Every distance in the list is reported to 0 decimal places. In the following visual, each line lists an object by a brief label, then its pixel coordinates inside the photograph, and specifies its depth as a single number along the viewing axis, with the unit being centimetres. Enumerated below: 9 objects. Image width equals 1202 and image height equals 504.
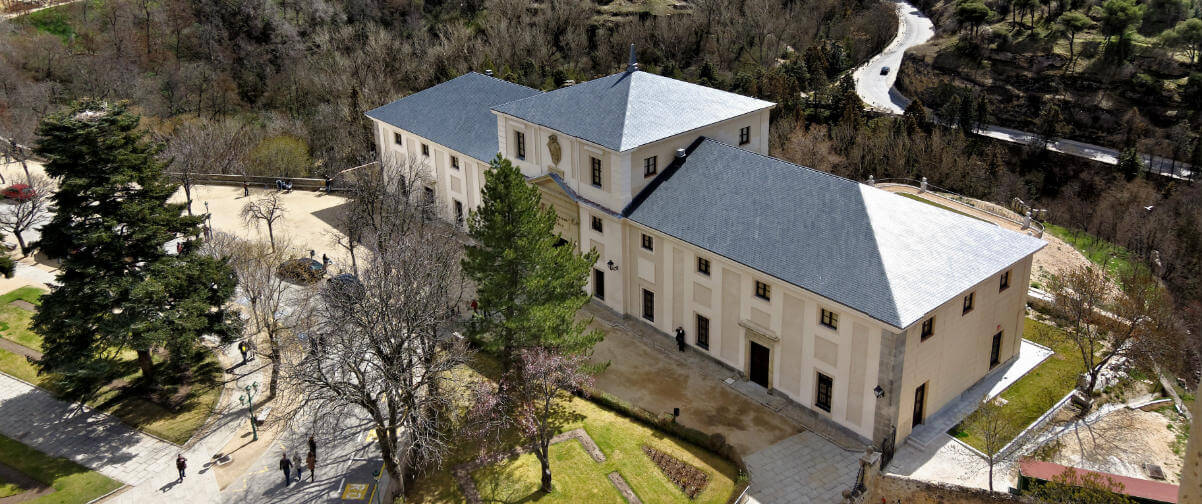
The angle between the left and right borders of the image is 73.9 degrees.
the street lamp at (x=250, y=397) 3949
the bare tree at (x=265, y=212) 5448
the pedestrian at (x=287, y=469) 3444
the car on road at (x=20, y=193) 6187
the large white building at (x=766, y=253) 3231
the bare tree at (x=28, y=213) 5881
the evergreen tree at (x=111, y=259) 3744
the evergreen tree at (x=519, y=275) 3384
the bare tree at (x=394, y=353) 3125
